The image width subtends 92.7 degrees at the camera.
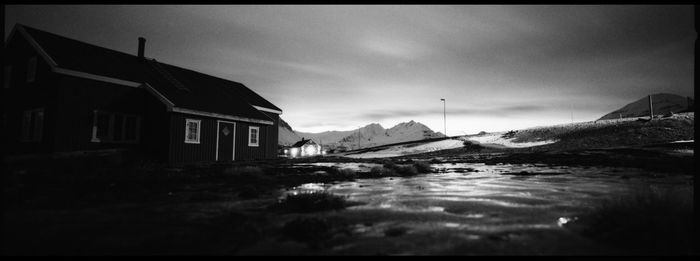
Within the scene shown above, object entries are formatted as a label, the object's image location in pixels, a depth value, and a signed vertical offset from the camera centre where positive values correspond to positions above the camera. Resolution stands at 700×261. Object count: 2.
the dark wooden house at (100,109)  15.05 +2.17
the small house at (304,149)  72.81 +1.03
